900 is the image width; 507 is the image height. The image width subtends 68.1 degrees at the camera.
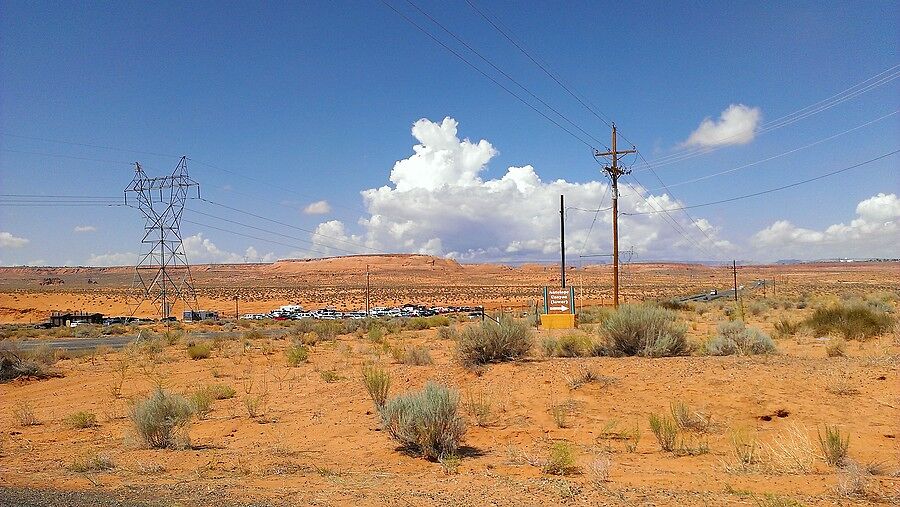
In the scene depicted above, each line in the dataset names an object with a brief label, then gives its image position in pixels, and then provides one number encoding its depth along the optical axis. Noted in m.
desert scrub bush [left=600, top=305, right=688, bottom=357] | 20.80
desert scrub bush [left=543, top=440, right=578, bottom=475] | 10.09
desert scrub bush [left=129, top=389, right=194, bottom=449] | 12.91
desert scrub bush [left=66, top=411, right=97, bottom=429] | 15.68
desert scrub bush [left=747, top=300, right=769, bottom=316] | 44.11
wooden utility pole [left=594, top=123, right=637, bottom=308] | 35.56
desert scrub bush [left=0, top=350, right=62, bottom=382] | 24.89
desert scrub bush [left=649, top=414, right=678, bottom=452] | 11.58
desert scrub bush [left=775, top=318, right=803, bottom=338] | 27.59
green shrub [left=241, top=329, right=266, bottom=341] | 39.88
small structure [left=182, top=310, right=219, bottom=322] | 70.37
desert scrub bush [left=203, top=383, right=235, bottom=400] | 19.12
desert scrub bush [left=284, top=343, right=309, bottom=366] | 26.08
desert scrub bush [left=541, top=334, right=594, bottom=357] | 22.29
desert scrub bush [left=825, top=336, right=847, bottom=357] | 20.17
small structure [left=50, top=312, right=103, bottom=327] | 63.10
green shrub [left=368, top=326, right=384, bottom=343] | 34.34
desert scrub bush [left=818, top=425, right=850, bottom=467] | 9.91
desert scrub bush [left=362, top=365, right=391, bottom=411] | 15.60
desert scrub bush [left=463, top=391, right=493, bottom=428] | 14.20
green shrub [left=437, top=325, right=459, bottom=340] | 34.89
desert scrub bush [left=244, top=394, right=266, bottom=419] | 16.30
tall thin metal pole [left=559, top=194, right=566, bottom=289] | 47.00
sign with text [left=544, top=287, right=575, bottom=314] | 35.28
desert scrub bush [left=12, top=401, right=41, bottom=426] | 16.38
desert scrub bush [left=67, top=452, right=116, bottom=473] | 10.80
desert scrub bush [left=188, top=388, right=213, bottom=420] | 16.36
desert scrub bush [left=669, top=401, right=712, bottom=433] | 12.98
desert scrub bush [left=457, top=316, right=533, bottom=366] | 20.81
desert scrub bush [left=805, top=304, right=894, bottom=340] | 25.30
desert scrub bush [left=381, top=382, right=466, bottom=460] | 11.80
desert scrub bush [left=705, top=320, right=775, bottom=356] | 20.64
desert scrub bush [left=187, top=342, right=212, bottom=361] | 30.11
